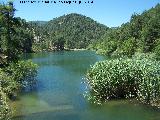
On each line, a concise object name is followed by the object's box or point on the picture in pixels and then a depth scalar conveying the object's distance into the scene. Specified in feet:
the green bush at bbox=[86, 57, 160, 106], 72.67
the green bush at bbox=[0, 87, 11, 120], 47.24
